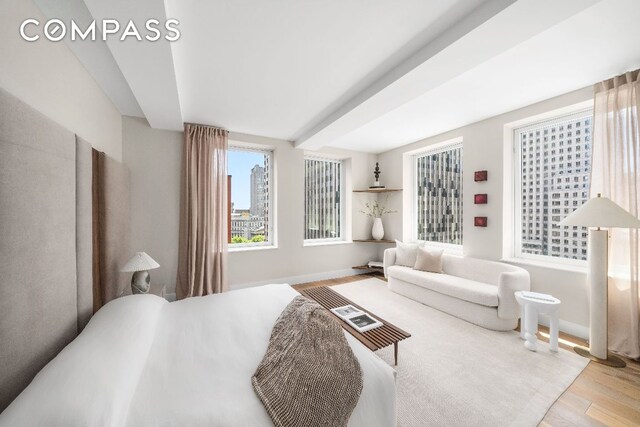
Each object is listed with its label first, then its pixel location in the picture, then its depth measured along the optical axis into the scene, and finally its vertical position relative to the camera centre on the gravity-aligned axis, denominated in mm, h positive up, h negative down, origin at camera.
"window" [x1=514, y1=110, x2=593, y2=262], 2637 +347
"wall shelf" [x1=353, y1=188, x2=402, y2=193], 4664 +459
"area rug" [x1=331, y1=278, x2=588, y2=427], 1503 -1307
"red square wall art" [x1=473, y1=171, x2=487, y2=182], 3285 +537
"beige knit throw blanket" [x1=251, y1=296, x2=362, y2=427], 961 -793
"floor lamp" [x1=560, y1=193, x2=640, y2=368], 1981 -529
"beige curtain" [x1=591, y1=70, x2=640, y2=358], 2084 +293
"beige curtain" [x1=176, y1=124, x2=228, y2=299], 3293 -49
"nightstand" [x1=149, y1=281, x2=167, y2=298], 2773 -962
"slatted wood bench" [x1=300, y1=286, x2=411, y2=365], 1766 -1003
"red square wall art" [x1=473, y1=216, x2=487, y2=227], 3282 -120
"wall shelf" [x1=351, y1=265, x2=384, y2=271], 4802 -1171
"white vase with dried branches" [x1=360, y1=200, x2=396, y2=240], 4926 -37
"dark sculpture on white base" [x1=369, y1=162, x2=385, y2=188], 4907 +743
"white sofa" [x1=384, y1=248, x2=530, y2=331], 2475 -947
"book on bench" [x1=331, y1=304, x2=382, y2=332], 1982 -980
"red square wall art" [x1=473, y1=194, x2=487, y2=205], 3286 +199
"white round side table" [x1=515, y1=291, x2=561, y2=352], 2133 -973
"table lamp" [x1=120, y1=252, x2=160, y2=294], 2303 -611
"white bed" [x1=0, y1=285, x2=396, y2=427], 806 -802
